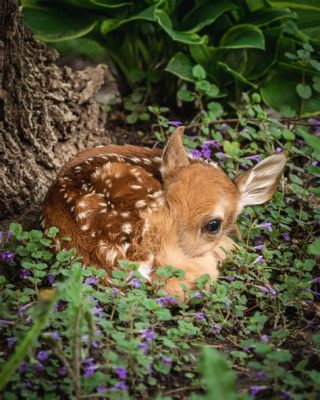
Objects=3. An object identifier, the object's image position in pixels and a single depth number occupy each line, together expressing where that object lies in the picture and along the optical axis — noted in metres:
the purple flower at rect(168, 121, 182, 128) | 5.59
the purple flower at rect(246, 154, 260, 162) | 5.29
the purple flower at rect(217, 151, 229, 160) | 5.24
